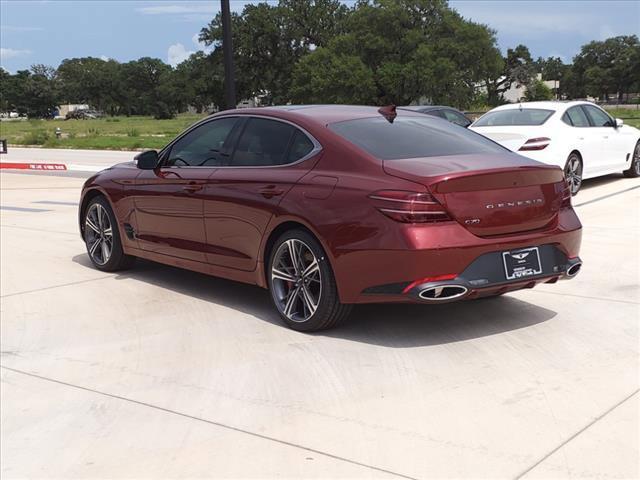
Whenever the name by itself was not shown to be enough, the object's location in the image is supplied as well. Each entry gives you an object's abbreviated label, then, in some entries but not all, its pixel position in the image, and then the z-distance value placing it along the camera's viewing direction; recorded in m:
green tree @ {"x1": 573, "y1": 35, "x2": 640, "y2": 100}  139.75
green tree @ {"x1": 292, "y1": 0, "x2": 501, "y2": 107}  77.94
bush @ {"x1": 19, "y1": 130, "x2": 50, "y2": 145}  43.67
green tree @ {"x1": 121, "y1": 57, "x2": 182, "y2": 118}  142.95
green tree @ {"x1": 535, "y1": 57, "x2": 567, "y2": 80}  179.75
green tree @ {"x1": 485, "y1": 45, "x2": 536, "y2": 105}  118.81
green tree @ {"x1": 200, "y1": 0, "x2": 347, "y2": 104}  97.50
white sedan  11.85
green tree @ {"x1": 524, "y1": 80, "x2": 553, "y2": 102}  120.19
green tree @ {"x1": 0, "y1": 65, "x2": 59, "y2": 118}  161.38
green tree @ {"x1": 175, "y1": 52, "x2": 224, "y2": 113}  102.94
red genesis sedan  4.99
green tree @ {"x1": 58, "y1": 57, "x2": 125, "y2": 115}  155.88
